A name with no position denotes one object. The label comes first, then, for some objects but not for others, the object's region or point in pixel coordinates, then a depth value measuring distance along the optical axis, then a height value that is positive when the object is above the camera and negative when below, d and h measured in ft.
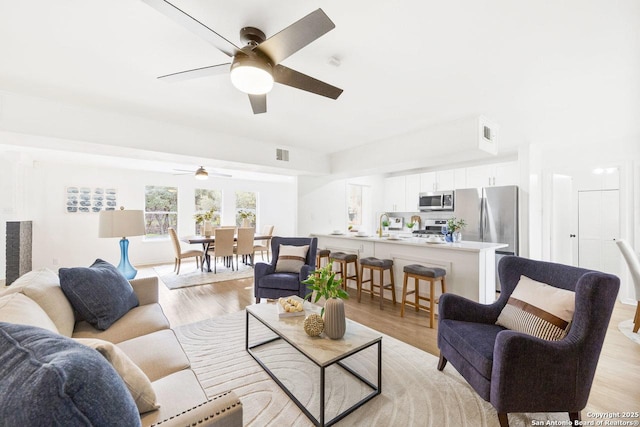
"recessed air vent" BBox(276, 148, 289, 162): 14.72 +3.41
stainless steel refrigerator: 13.94 +0.21
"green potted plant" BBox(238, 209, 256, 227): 25.84 -0.07
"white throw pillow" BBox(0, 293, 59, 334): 3.89 -1.49
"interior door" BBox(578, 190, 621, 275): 13.66 -0.57
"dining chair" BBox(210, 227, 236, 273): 17.72 -1.71
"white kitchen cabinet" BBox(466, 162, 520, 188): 15.61 +2.62
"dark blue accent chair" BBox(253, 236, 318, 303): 10.89 -2.60
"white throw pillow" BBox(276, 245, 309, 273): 11.80 -1.87
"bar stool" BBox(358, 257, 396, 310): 11.86 -2.30
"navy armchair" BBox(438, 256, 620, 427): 4.75 -2.56
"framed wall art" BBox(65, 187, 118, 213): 18.97 +1.18
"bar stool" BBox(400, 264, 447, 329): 9.98 -2.33
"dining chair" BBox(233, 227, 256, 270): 19.07 -1.85
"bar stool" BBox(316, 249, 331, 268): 14.87 -2.01
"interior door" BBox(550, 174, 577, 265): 15.01 -0.38
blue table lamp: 9.29 -0.26
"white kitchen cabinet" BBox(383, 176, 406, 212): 21.40 +1.93
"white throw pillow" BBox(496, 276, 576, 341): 5.20 -1.90
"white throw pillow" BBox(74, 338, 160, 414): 3.33 -2.07
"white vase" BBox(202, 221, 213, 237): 21.24 -1.03
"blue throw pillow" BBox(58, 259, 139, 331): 5.88 -1.78
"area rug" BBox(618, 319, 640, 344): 8.87 -3.90
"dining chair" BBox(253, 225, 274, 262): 21.71 -2.39
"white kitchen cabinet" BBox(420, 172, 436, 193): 19.29 +2.61
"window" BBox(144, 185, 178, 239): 21.99 +0.50
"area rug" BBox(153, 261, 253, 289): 16.01 -3.90
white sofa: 3.36 -2.49
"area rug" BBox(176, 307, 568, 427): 5.47 -4.04
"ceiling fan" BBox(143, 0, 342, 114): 4.27 +3.09
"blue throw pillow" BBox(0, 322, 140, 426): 2.00 -1.36
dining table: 17.90 -1.73
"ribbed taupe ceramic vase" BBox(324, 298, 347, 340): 6.02 -2.33
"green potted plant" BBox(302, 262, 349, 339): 6.03 -1.90
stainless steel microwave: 17.79 +1.12
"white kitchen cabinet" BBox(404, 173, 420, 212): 20.40 +1.94
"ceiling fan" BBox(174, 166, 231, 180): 18.15 +2.89
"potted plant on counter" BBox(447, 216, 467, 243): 12.36 -0.74
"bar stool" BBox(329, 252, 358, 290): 13.62 -2.20
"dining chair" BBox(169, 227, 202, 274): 18.34 -2.50
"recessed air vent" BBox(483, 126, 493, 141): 10.77 +3.41
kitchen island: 10.39 -1.80
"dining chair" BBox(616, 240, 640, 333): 8.93 -1.45
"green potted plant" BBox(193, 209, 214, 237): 21.42 -0.35
